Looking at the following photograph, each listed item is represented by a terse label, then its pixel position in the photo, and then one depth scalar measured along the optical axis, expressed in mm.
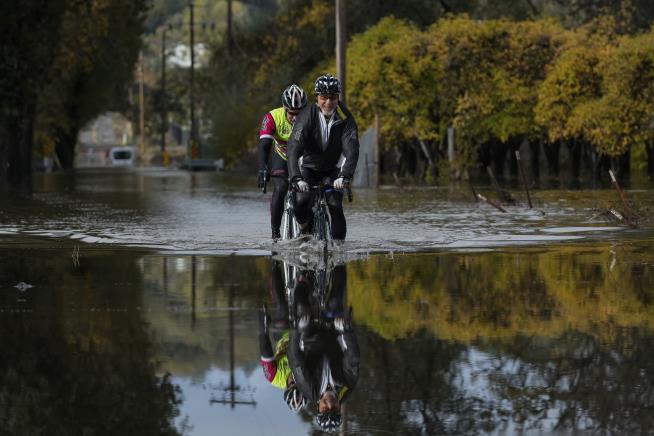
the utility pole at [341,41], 41281
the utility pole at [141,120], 152850
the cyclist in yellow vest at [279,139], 17234
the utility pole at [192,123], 103212
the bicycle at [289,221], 17203
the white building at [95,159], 172862
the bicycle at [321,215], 16328
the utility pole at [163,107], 140375
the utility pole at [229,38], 82756
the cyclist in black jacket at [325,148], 16000
